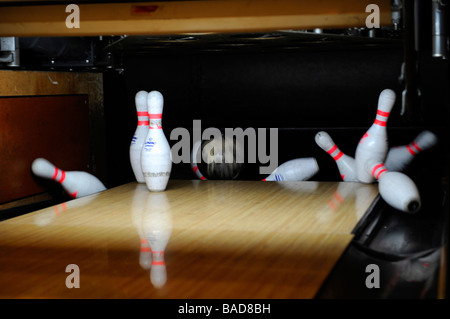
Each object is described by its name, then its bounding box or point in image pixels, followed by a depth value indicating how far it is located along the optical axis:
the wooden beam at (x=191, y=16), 1.70
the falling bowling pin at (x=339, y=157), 3.12
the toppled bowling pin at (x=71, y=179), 2.96
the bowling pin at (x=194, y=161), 3.33
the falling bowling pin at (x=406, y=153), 3.12
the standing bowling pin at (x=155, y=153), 2.90
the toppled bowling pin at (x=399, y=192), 2.31
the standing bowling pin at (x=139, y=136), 3.21
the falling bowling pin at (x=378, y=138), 2.89
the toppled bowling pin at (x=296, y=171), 3.26
